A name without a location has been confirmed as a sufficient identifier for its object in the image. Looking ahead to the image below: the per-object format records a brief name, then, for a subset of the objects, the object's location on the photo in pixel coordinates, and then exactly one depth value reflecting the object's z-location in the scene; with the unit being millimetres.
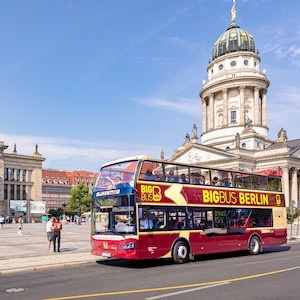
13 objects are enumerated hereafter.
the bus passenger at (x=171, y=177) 16795
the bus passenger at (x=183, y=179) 17325
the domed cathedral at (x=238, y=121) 73750
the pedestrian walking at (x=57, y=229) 20203
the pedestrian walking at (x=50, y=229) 20453
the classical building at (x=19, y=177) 82250
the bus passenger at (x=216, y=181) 18698
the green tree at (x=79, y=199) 100938
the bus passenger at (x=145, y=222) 15388
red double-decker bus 15391
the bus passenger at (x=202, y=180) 18147
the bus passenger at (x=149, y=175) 15945
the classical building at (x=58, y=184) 144750
